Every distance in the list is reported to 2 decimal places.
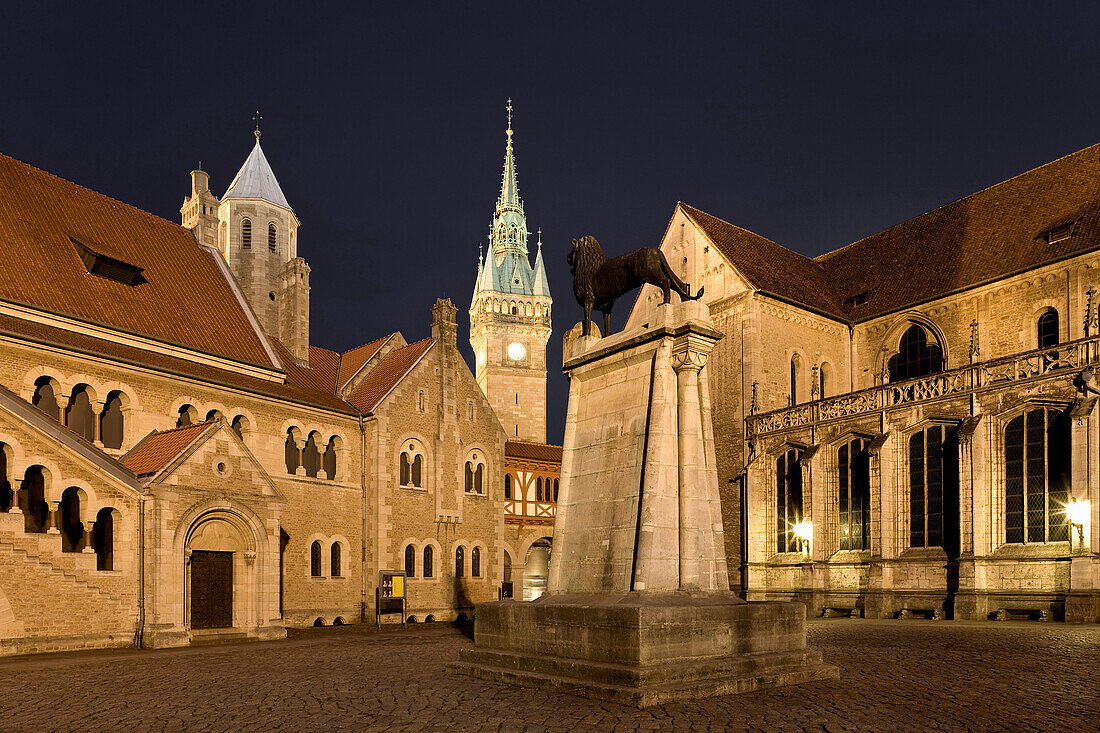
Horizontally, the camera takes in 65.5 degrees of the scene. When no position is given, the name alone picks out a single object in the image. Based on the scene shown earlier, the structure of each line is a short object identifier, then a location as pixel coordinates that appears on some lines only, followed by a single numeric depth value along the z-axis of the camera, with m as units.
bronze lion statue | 12.15
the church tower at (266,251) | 37.84
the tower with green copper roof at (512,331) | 89.62
